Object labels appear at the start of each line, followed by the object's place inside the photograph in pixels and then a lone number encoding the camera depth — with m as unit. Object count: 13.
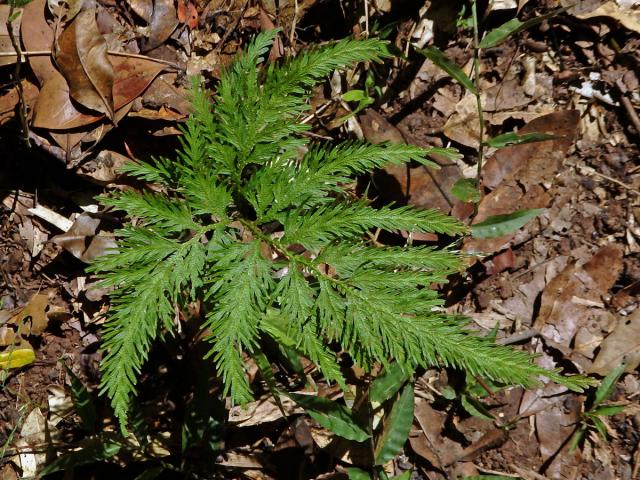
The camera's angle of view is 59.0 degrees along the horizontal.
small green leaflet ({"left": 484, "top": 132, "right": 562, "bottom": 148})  2.65
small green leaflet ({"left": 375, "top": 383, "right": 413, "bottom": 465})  2.80
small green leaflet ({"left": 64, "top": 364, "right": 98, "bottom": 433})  2.76
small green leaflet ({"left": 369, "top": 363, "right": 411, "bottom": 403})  2.78
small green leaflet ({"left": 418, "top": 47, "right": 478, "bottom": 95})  2.49
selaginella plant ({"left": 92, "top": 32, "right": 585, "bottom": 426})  1.83
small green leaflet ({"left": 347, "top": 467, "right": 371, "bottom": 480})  2.81
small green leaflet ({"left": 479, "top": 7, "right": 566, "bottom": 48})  2.57
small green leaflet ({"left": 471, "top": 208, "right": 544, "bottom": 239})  2.90
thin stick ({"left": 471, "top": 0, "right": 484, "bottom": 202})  2.51
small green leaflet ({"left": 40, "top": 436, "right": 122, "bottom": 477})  2.71
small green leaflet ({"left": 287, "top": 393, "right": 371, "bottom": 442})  2.73
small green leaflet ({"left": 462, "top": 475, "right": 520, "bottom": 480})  2.91
